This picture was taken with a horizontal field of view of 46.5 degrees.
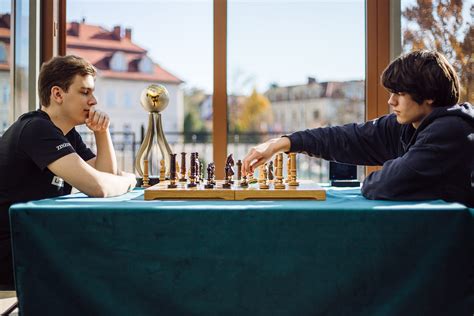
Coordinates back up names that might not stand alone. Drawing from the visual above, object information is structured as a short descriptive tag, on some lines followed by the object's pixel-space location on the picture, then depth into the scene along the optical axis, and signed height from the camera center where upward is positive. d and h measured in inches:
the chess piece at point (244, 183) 72.2 -3.1
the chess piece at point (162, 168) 82.9 -1.2
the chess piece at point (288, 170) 75.6 -1.5
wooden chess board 66.1 -4.0
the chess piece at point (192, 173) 72.7 -1.8
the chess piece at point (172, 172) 71.2 -1.6
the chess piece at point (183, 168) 79.1 -1.1
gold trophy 98.4 +7.2
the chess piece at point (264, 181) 69.6 -2.7
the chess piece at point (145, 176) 86.7 -2.5
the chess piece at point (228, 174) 74.1 -1.9
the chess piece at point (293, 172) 73.1 -1.7
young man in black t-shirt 69.4 +1.4
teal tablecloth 54.7 -10.0
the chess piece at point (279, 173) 69.4 -1.8
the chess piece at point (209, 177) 70.9 -2.3
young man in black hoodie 63.4 +2.5
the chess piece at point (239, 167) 78.6 -1.0
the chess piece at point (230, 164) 75.4 -0.6
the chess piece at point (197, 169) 77.6 -1.3
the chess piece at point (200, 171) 83.2 -1.8
